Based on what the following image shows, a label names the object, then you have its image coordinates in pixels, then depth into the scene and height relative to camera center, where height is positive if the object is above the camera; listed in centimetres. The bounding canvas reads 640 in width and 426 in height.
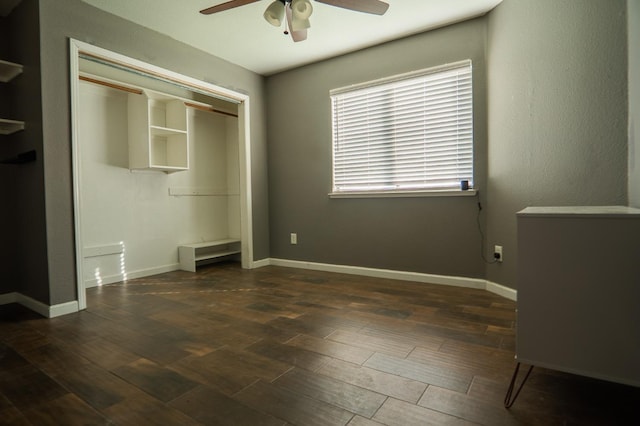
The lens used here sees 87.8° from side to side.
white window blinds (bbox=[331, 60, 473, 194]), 302 +71
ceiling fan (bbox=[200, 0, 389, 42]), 205 +127
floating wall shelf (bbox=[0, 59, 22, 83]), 241 +107
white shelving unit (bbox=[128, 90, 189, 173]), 347 +85
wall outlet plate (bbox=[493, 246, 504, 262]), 274 -43
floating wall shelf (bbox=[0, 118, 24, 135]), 246 +65
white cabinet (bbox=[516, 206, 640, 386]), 114 -33
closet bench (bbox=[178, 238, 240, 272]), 395 -58
